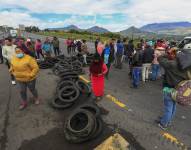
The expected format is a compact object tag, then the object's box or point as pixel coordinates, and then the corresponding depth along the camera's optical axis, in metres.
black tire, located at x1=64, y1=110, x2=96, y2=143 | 2.89
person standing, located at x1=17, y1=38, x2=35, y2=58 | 4.42
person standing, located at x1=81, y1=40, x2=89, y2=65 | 8.66
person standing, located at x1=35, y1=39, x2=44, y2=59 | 9.81
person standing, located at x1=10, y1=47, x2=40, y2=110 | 3.69
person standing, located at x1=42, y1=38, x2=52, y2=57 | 9.70
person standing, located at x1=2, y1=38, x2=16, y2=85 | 5.23
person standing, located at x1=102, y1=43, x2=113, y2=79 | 6.58
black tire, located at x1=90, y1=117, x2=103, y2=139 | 2.98
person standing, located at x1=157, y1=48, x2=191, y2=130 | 2.69
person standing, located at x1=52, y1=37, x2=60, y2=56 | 11.25
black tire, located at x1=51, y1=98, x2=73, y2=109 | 4.03
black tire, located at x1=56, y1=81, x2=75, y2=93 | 4.93
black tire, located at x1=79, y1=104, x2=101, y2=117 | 3.64
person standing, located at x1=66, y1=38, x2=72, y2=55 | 12.39
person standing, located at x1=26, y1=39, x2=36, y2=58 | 8.48
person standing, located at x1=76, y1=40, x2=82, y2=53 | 10.87
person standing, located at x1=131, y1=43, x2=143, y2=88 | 5.10
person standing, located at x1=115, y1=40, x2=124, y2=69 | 8.02
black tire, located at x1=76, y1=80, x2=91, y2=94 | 4.73
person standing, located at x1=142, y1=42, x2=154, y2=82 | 5.53
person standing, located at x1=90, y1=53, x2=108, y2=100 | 4.17
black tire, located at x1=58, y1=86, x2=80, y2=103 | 4.18
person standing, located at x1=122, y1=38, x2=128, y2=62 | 9.00
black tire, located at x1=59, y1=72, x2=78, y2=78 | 6.08
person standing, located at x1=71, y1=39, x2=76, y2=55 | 12.67
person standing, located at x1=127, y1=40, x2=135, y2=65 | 8.88
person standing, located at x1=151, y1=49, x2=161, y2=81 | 6.05
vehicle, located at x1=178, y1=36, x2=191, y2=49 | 8.36
